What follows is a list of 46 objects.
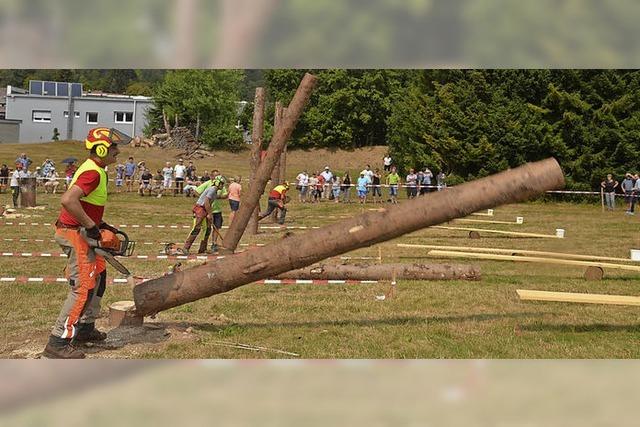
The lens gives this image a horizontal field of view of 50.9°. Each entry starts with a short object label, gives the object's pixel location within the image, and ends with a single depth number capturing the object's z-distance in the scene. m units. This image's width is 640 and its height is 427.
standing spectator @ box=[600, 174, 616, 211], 23.44
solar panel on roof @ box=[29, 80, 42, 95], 52.74
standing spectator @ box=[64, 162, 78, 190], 17.54
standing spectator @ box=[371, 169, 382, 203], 26.70
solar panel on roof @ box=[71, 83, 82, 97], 51.78
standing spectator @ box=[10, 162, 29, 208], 20.06
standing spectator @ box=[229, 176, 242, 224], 14.02
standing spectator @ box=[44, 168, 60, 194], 25.70
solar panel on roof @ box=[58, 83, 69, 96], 52.39
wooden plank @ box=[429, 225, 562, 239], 13.09
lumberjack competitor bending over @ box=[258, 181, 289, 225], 15.24
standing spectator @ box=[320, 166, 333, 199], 26.36
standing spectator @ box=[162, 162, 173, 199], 27.05
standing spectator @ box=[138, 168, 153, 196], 26.75
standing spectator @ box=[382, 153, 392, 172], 31.09
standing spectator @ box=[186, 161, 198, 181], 27.69
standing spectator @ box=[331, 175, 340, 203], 26.04
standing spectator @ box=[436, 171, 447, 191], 27.56
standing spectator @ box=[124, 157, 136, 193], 27.42
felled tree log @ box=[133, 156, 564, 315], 4.63
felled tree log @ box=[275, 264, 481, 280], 8.47
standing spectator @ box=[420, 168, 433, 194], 26.42
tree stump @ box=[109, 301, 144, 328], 5.85
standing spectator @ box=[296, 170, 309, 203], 26.00
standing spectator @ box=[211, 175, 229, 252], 11.85
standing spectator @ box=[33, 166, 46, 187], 25.89
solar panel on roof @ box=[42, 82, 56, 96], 52.84
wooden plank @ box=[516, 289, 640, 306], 6.04
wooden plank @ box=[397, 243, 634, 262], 9.70
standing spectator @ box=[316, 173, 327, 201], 26.08
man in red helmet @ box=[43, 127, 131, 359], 4.75
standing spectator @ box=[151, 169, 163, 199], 26.95
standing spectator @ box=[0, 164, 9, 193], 25.78
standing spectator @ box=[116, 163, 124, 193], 27.92
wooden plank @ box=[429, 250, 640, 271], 8.55
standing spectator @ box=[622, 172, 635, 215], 21.83
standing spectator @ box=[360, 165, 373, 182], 25.31
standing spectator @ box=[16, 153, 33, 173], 22.21
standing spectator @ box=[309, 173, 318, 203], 26.08
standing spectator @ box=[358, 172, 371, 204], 25.05
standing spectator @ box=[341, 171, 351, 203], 25.91
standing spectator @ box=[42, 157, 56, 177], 26.31
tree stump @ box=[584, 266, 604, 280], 8.97
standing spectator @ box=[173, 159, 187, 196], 26.81
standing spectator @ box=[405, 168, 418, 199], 25.58
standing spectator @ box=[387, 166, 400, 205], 24.68
